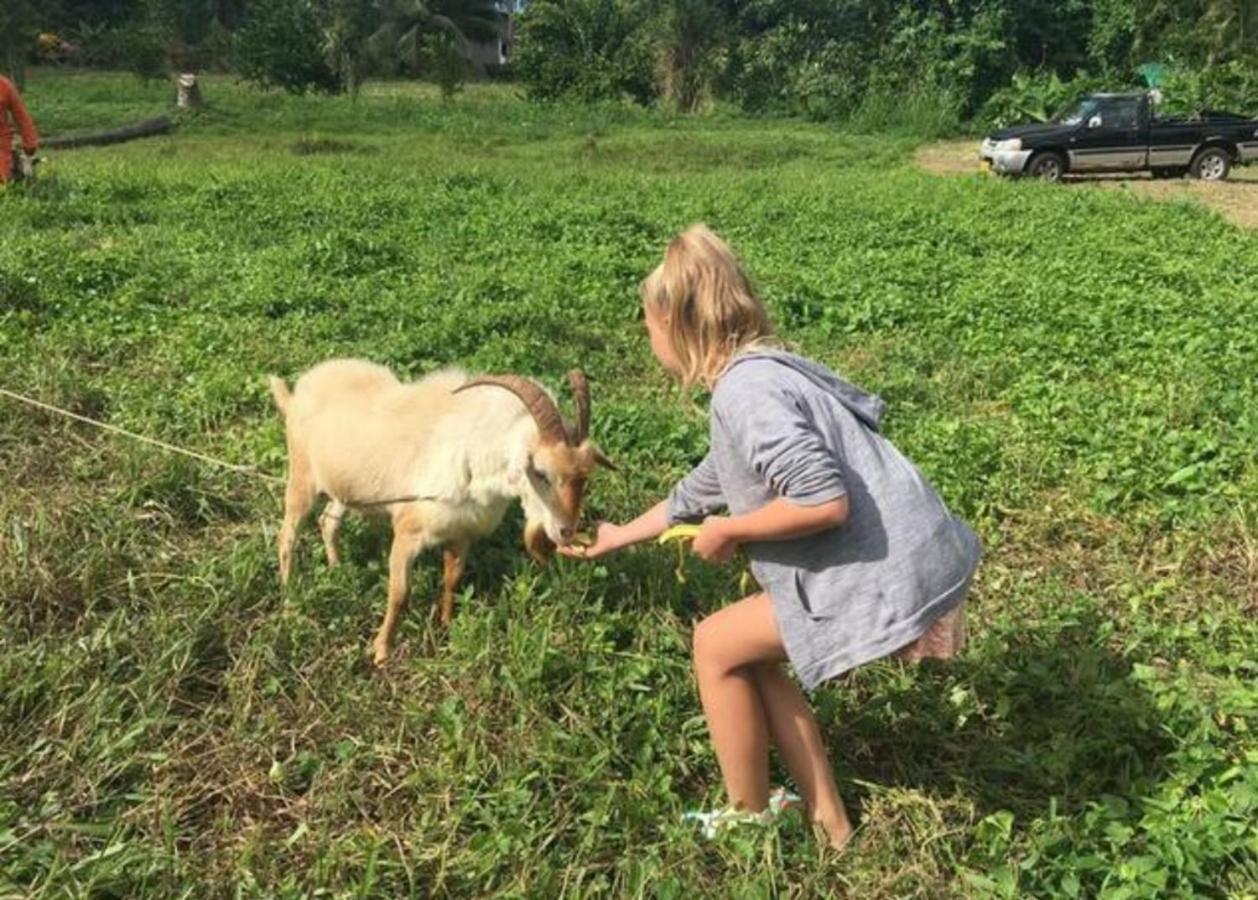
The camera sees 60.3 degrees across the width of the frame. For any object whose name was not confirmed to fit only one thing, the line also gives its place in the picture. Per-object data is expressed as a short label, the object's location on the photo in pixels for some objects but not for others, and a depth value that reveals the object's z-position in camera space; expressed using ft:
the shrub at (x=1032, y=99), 95.66
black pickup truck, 65.87
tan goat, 12.55
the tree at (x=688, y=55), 114.73
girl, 8.93
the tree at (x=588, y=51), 115.03
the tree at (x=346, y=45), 112.78
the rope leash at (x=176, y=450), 14.52
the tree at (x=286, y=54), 112.57
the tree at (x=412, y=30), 130.72
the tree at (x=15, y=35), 100.71
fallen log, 69.21
